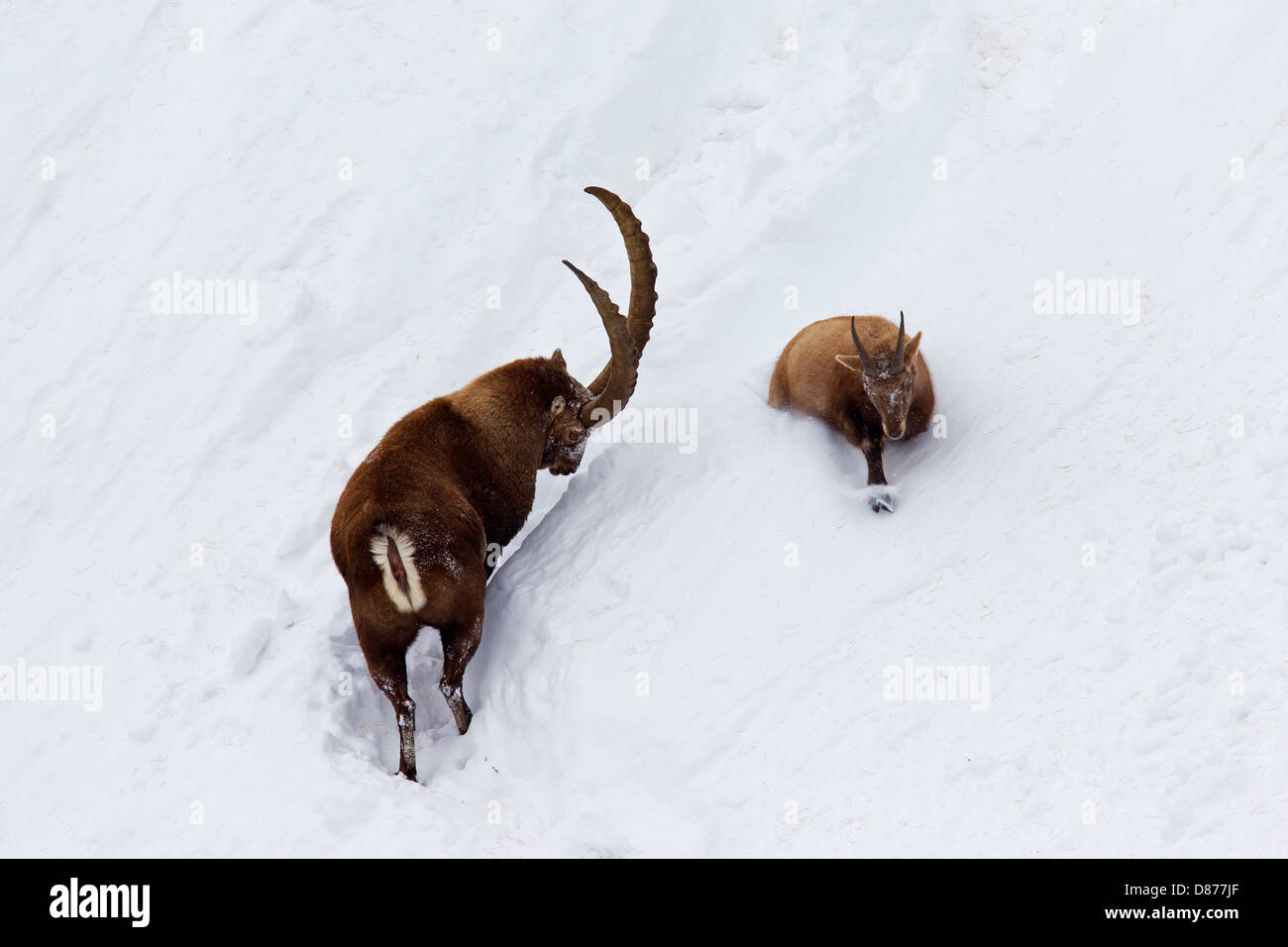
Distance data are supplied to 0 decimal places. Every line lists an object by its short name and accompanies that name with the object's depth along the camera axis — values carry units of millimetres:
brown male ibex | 8359
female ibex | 9414
